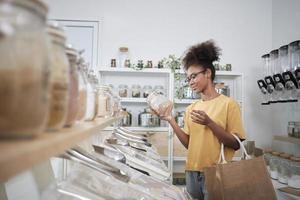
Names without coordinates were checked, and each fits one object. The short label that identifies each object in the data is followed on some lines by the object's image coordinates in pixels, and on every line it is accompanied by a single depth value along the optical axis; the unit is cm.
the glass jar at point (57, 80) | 37
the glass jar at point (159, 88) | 321
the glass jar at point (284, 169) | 219
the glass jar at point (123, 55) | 320
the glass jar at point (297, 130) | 236
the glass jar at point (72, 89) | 47
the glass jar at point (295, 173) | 206
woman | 166
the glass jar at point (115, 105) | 142
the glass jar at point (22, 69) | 26
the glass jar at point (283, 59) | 223
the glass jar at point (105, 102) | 104
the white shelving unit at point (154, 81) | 289
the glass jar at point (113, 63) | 310
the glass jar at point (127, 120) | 301
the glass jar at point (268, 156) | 258
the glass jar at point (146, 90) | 310
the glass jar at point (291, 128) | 247
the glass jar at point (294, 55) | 207
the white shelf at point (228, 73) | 301
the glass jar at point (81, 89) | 55
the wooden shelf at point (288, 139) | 228
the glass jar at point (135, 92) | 308
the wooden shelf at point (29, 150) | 22
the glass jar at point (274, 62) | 245
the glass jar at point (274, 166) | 235
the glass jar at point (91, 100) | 70
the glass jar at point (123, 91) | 305
